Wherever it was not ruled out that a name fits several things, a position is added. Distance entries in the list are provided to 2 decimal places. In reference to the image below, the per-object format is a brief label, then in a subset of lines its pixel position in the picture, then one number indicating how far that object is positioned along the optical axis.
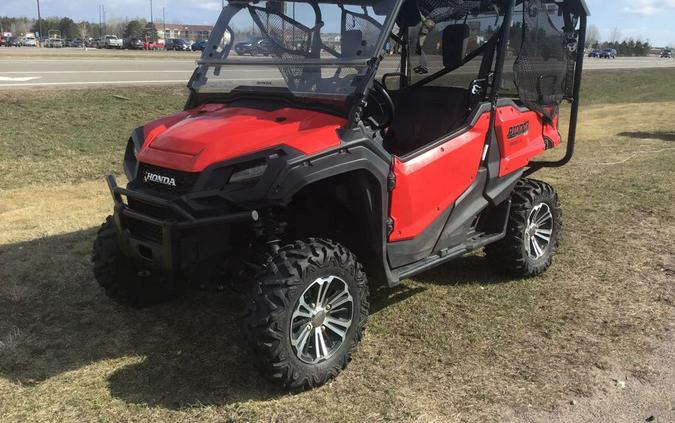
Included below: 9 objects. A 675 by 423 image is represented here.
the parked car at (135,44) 54.74
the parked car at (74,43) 74.62
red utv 3.11
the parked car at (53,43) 69.94
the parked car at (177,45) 56.36
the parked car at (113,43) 59.72
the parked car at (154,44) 55.59
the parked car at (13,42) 60.44
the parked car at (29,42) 64.05
